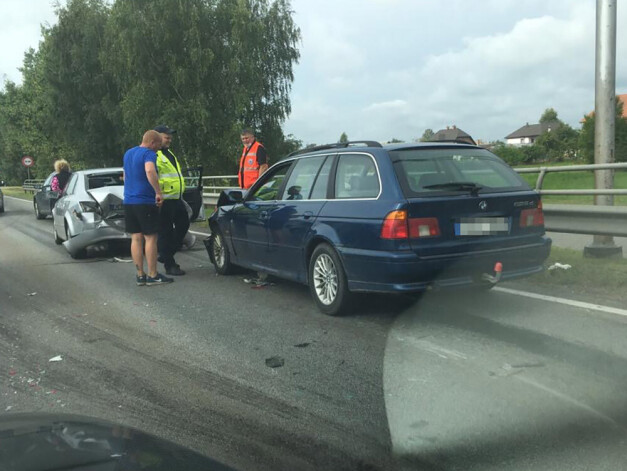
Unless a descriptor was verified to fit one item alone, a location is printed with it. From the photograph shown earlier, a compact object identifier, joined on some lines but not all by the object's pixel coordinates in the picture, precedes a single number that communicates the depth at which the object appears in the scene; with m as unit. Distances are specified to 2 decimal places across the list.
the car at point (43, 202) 18.48
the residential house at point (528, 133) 148.73
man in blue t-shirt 7.16
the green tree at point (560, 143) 77.94
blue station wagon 4.93
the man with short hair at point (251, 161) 9.72
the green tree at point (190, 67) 30.03
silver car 9.18
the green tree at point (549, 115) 151.12
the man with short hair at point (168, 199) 7.66
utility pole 7.64
